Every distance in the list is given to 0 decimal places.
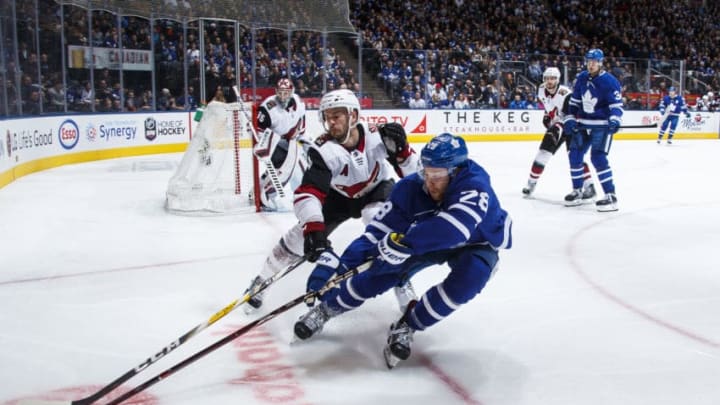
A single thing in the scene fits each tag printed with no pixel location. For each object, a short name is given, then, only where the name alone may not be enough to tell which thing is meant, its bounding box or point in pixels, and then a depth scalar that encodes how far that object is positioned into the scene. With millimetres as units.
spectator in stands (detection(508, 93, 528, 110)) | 14398
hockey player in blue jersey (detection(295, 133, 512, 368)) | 2223
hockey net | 5680
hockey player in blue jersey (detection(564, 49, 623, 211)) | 5797
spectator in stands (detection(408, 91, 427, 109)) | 13781
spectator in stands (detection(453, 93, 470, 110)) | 14125
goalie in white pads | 5758
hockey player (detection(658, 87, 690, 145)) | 13516
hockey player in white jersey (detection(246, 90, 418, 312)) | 2744
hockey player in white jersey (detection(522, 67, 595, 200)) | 6535
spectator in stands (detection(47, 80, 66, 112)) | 8938
